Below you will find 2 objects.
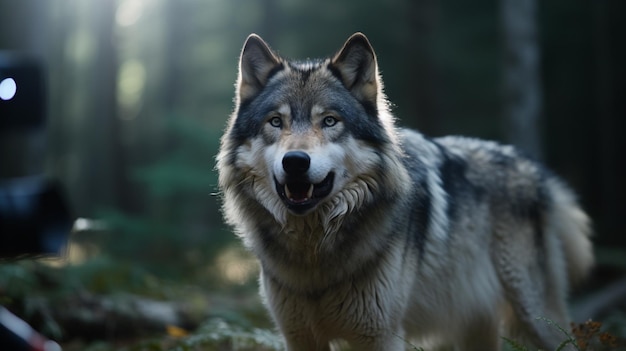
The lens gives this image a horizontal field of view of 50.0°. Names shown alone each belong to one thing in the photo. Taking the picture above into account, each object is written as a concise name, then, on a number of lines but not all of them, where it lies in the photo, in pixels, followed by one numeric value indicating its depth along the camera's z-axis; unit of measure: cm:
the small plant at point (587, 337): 368
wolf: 415
